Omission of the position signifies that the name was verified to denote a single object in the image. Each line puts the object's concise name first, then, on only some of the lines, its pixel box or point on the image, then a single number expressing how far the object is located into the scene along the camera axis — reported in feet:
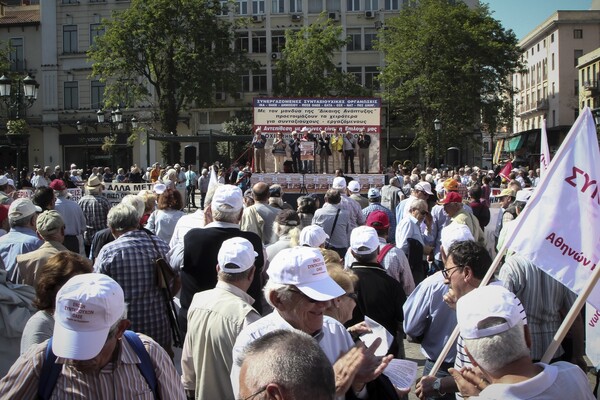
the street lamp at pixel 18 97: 63.21
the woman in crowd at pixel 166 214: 26.12
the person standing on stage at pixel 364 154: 85.46
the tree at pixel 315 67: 171.53
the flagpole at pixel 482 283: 12.67
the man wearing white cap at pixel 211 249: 17.20
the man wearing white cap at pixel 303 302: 10.39
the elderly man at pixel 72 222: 30.45
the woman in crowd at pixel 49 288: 11.74
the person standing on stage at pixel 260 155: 84.28
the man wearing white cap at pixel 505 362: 8.80
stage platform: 75.46
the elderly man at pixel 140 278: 15.92
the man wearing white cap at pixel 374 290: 16.29
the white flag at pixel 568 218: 12.91
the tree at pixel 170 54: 153.89
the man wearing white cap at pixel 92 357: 9.15
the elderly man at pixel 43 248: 17.34
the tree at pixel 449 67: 164.14
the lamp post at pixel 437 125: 117.06
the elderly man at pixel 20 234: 19.13
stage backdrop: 85.40
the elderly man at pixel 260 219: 27.68
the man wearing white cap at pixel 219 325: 12.64
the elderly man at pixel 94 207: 31.99
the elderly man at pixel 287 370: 6.57
